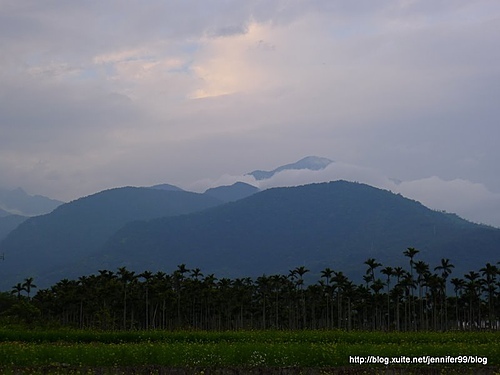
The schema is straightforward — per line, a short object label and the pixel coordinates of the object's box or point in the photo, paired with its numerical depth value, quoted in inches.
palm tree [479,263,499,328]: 5846.5
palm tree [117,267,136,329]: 5772.6
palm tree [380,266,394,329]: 6176.2
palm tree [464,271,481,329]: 6156.5
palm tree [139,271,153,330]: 5929.1
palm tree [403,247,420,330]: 5994.1
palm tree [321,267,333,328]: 6496.1
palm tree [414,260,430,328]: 6018.7
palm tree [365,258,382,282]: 6254.9
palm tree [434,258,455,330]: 6117.1
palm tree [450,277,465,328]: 6343.5
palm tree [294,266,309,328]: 6716.5
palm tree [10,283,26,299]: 5937.0
